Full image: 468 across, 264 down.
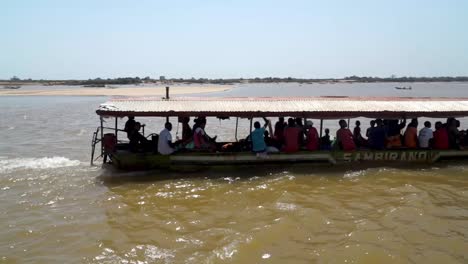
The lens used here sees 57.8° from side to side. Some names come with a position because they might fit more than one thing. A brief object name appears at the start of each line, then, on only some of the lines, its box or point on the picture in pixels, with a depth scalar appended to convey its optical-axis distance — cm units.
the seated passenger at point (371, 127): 1127
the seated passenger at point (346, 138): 1102
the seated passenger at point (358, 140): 1178
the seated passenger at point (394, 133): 1130
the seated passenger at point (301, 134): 1109
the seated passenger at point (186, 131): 1142
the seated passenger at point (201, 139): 1078
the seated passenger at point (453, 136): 1155
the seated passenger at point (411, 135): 1120
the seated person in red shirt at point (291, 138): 1077
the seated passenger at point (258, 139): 1066
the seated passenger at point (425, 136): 1122
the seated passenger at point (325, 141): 1151
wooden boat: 1064
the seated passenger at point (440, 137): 1126
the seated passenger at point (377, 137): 1116
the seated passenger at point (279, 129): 1151
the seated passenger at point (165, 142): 1055
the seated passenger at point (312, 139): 1092
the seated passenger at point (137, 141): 1100
